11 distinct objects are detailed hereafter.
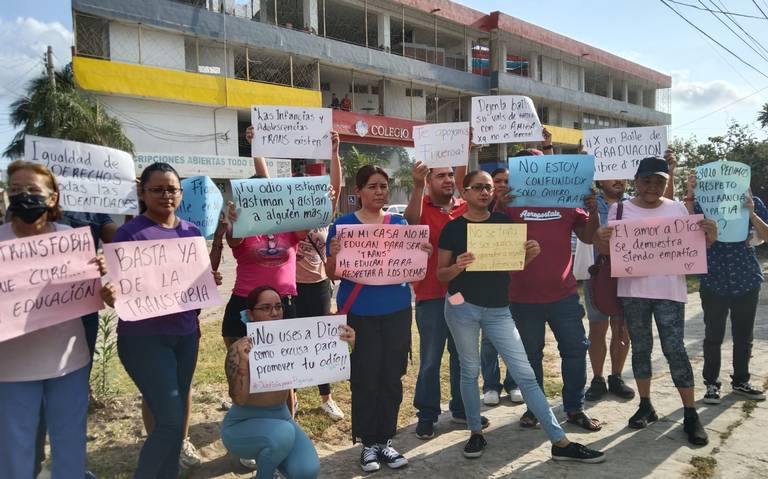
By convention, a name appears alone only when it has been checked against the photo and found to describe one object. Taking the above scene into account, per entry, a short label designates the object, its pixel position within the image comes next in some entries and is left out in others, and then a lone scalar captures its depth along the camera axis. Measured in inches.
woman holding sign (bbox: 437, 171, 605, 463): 139.3
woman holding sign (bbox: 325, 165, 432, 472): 138.0
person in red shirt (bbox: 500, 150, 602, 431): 154.4
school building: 748.6
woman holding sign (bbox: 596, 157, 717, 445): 149.0
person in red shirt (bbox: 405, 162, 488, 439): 157.4
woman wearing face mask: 95.7
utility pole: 643.1
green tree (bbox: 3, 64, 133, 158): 573.0
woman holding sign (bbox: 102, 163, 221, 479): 108.2
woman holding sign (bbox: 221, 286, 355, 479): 112.9
